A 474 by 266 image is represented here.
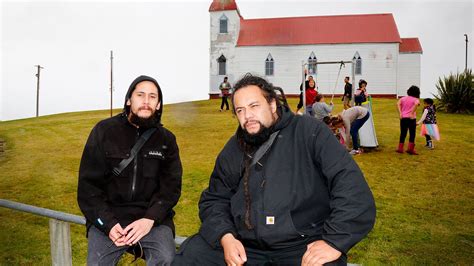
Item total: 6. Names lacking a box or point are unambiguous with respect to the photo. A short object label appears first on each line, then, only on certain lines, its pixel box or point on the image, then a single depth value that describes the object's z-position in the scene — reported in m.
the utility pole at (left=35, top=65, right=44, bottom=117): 49.33
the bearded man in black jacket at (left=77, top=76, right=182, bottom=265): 3.32
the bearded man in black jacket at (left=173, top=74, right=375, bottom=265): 2.59
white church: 40.72
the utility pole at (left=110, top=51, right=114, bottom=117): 23.19
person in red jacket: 15.12
